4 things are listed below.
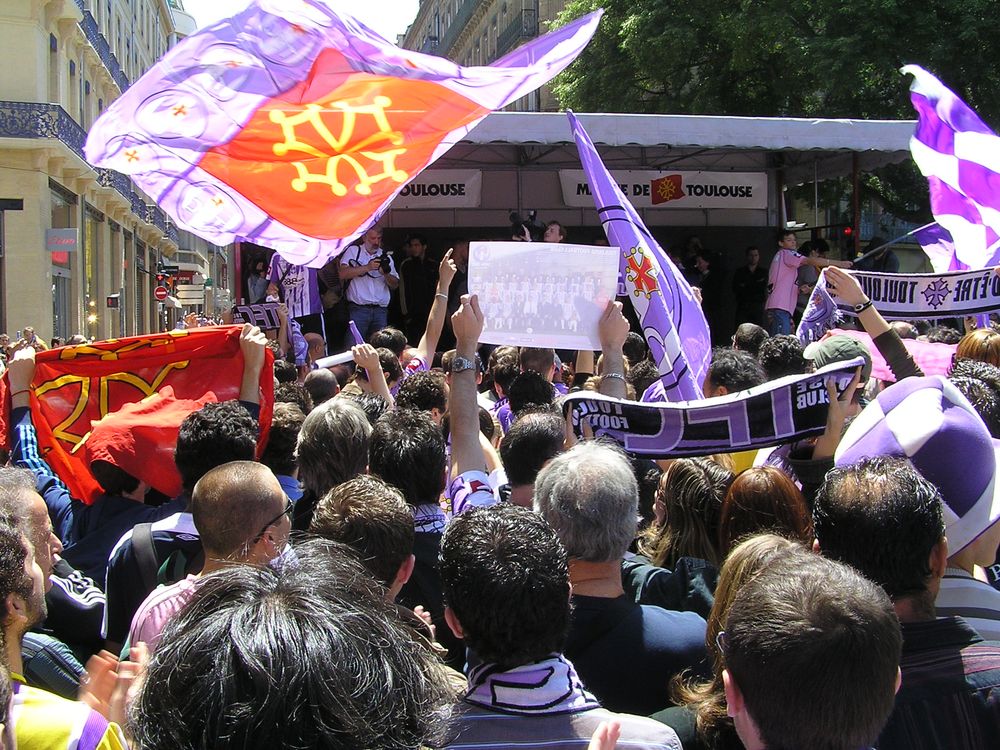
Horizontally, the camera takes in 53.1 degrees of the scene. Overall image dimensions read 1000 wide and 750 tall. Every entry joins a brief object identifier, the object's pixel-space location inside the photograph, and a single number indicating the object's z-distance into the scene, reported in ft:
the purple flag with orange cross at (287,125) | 18.87
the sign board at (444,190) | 42.98
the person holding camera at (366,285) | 36.01
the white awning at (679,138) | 34.17
